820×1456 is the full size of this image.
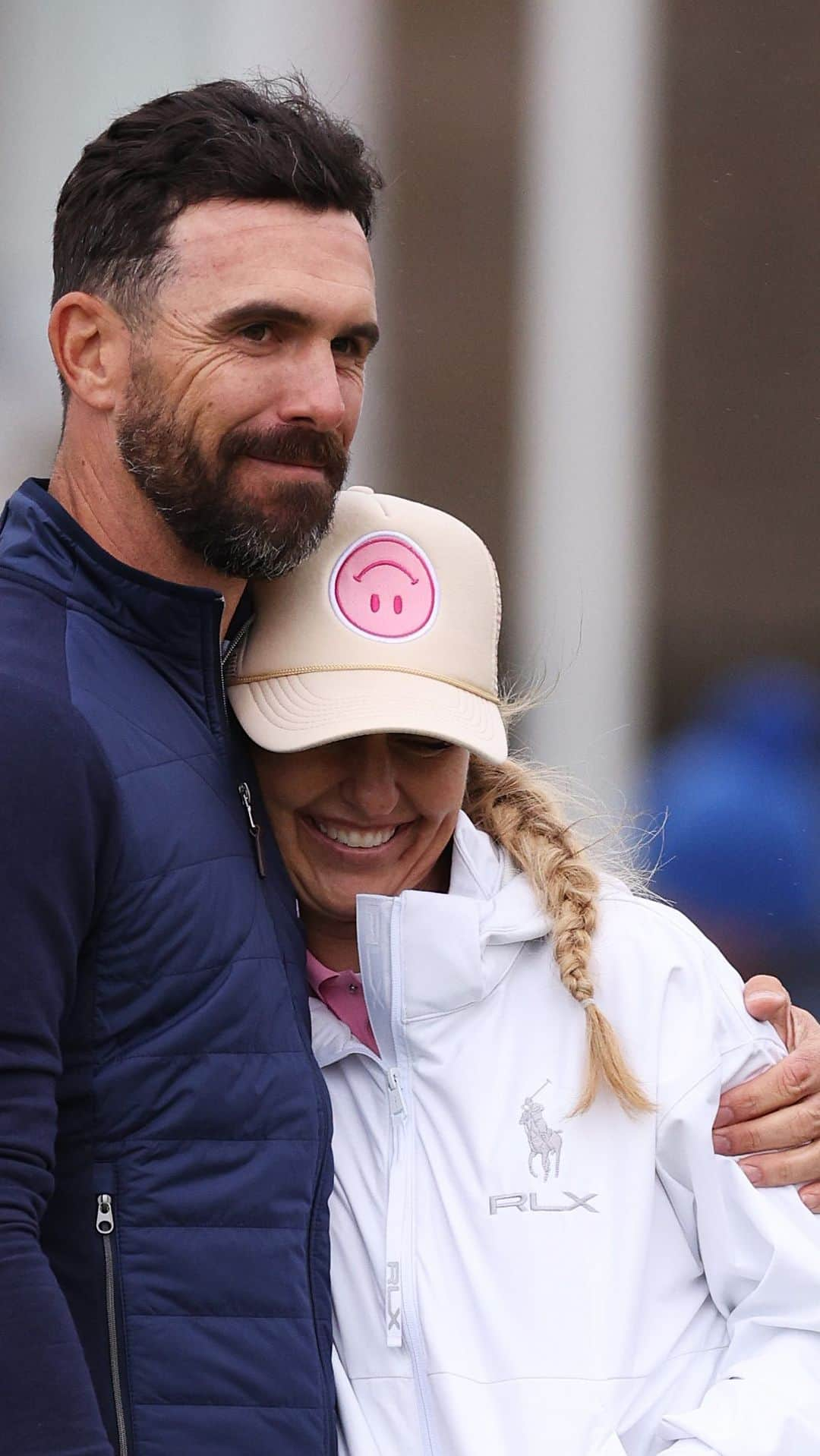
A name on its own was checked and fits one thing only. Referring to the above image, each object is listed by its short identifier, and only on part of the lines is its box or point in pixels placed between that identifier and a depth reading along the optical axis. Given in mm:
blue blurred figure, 11261
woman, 10253
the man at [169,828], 10073
